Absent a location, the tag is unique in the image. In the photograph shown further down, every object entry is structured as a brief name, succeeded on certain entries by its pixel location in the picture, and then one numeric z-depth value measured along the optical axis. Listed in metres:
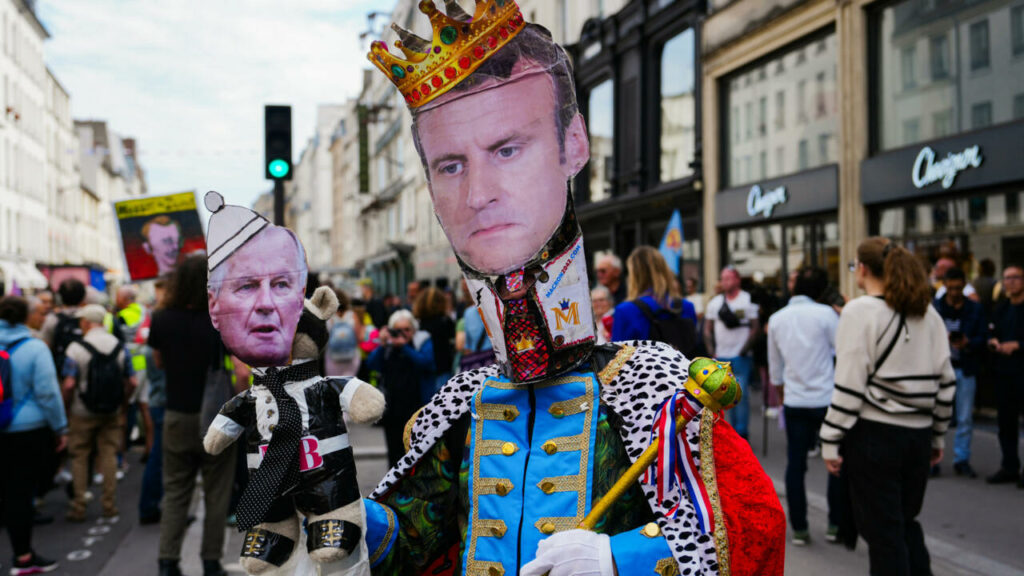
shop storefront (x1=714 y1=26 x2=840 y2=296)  12.73
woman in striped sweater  4.15
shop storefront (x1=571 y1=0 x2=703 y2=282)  16.95
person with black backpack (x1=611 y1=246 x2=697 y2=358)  5.72
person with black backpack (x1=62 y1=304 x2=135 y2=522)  7.27
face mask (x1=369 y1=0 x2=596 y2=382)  1.80
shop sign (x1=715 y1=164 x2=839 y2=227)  12.43
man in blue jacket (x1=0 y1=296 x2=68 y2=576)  5.76
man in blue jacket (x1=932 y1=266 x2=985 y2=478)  8.01
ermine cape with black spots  1.66
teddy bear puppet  1.74
